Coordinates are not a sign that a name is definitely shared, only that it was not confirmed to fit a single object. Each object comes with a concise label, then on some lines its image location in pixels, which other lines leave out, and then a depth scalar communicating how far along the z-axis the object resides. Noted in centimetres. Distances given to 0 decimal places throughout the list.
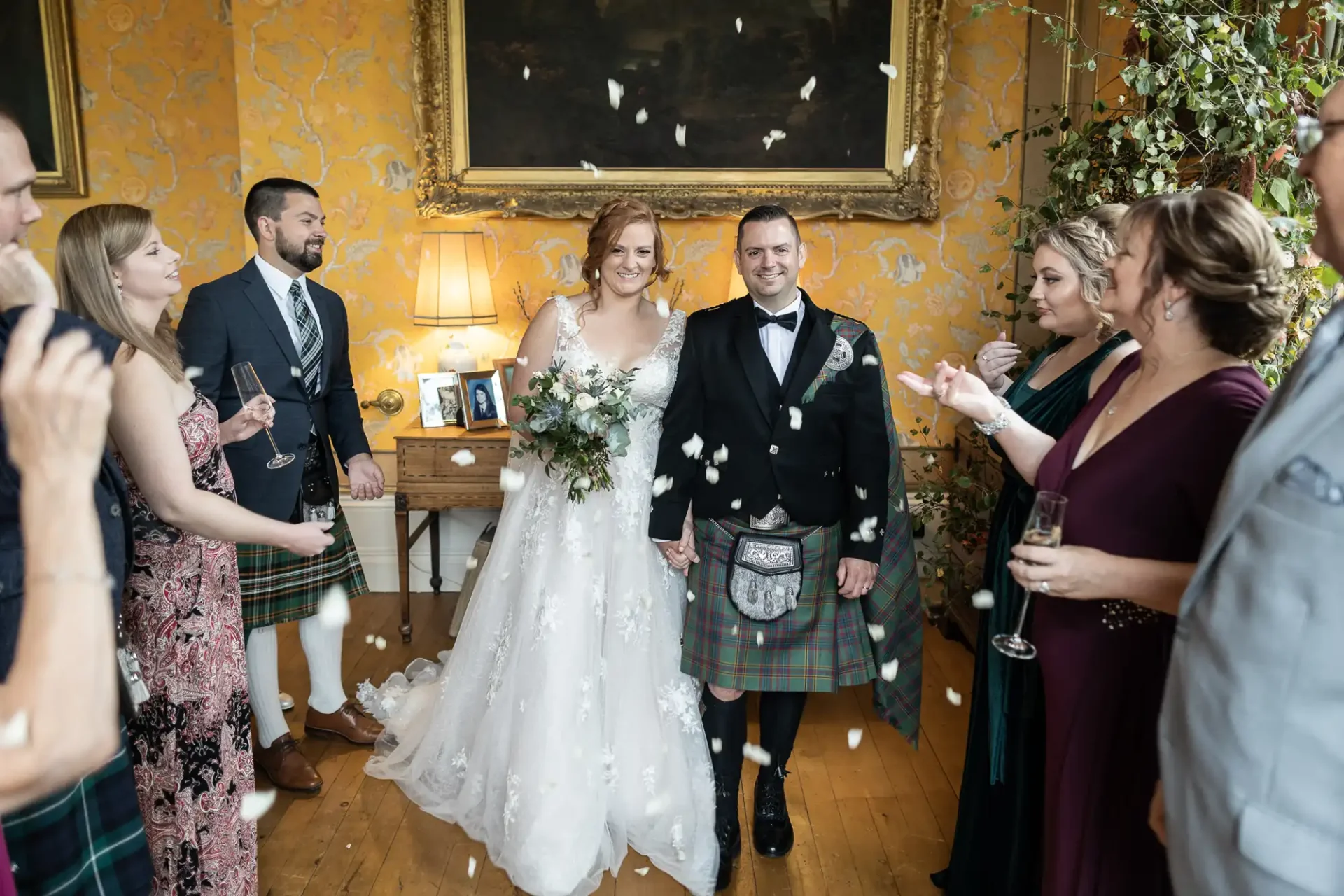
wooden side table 381
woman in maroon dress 144
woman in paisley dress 175
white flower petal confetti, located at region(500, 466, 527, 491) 269
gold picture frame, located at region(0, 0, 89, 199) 429
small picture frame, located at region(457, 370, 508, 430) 394
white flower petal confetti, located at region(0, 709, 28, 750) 77
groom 231
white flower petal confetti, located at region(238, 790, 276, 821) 195
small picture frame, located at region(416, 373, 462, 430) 396
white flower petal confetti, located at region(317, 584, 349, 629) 304
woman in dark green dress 196
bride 237
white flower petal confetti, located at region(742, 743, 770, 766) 278
